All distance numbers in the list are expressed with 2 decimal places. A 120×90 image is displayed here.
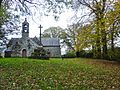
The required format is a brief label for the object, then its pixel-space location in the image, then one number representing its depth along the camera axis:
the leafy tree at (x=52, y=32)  33.48
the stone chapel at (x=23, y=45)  24.48
